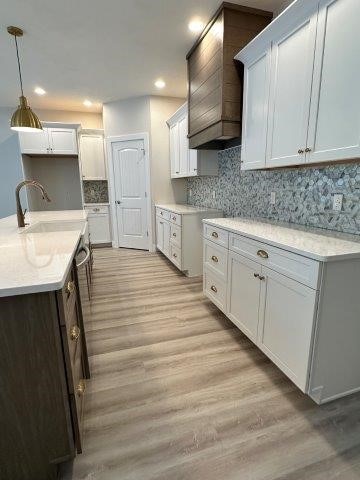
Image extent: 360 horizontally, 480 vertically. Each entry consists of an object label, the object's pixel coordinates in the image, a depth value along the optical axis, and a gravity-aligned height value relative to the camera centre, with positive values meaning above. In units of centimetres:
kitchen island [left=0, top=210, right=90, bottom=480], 91 -69
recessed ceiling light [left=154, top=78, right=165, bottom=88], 383 +154
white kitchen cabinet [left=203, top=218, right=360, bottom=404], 130 -68
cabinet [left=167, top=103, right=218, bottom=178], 341 +42
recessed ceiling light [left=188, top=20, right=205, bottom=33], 247 +155
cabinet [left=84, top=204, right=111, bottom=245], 509 -74
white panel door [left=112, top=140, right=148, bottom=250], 470 -10
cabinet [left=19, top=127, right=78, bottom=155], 467 +81
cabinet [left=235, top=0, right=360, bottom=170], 138 +63
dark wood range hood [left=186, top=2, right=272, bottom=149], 228 +112
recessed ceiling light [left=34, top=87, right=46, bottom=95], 406 +152
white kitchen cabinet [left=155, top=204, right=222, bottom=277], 334 -68
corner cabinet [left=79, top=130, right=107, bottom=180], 498 +60
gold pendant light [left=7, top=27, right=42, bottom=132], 233 +61
